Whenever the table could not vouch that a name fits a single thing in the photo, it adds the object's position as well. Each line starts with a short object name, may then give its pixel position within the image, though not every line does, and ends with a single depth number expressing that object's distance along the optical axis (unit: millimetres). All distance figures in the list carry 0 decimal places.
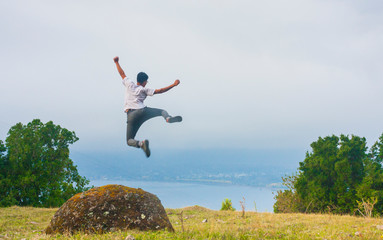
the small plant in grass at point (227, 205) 34281
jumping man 9164
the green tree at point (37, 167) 32625
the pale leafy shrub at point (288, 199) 35094
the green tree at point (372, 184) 28047
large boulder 10531
